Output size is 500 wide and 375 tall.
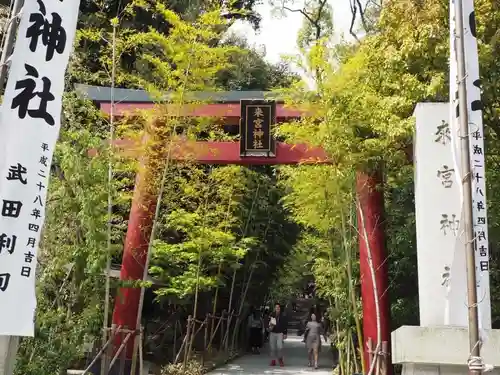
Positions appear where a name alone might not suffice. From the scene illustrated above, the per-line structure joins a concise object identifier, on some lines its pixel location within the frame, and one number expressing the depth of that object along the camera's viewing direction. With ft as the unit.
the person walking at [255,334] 44.50
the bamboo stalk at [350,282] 22.74
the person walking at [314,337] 32.89
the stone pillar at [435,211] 12.87
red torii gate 22.67
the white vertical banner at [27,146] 9.98
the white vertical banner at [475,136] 11.64
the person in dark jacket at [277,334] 33.94
